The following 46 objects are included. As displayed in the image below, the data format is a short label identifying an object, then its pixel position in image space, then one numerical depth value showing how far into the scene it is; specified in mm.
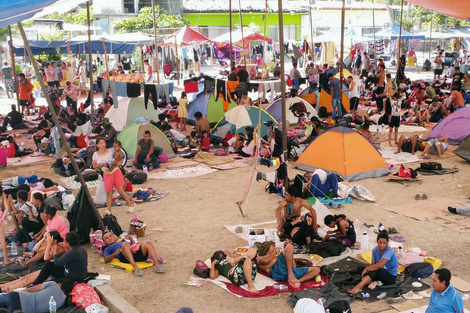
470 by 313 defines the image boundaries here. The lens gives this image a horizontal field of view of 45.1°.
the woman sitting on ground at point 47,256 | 6879
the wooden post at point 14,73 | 19447
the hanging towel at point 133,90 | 15812
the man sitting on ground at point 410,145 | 13727
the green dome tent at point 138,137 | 13594
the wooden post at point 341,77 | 16842
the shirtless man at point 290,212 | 8516
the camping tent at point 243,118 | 14695
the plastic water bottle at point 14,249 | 8309
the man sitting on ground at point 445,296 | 5426
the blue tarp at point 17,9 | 6742
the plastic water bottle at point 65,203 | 10031
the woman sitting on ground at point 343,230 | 8094
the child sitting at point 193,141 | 14930
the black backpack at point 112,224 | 8703
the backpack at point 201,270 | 7293
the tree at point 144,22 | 36950
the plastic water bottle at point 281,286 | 6938
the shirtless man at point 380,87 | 18031
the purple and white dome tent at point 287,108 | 16781
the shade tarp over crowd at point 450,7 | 10507
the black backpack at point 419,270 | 7117
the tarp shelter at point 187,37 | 26219
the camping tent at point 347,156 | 11742
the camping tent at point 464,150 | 12898
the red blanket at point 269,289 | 6816
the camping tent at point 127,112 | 16391
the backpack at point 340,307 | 5922
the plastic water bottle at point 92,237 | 8547
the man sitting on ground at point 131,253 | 7625
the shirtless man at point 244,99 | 15375
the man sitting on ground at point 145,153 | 12906
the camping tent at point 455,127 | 14336
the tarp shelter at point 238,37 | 27408
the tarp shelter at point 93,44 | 24172
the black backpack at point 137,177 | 11797
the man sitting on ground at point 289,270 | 7109
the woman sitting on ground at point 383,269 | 6855
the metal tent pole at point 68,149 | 7742
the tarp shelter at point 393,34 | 33125
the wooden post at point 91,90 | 13891
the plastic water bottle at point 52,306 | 6336
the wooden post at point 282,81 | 8695
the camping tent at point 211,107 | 17094
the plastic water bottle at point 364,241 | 8102
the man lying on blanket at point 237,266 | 7004
